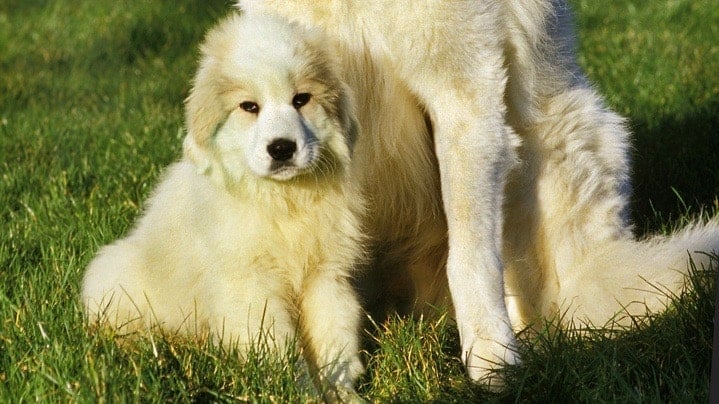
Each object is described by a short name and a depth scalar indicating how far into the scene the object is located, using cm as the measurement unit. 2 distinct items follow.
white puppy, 532
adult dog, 583
